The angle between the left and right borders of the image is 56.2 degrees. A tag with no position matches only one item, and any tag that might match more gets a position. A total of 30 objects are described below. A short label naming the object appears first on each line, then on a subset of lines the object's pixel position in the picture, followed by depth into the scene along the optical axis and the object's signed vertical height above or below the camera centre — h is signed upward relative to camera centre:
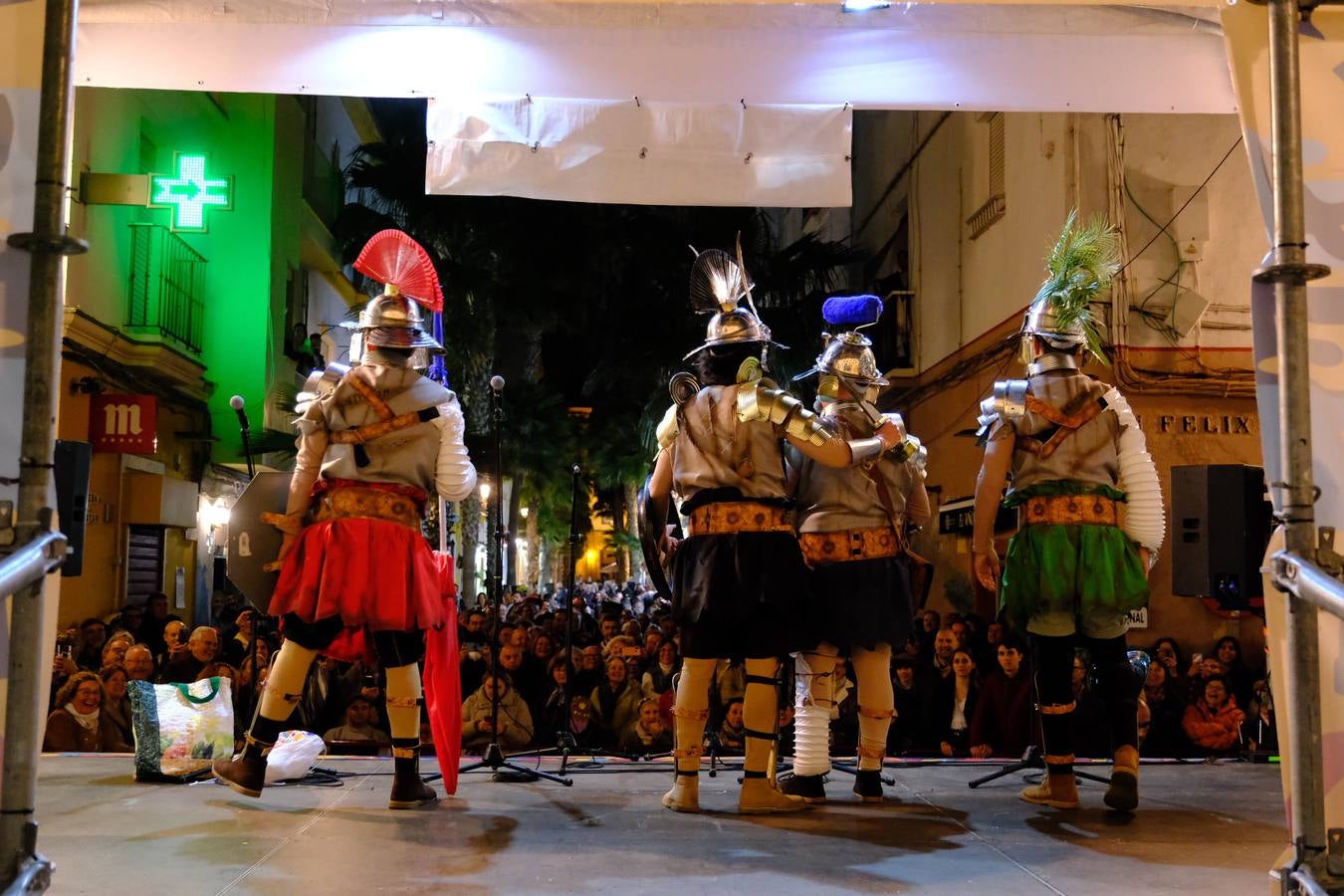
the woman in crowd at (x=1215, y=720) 7.82 -0.90
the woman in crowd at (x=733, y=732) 7.20 -0.93
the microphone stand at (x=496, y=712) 5.69 -0.66
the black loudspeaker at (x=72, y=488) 3.29 +0.21
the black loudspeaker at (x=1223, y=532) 4.69 +0.17
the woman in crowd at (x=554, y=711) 8.00 -0.90
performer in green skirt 5.02 +0.26
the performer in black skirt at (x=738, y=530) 4.89 +0.17
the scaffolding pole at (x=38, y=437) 2.57 +0.28
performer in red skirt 4.88 +0.20
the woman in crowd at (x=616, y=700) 7.90 -0.81
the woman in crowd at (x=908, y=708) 7.93 -0.85
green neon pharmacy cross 11.65 +3.50
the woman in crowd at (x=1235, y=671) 8.91 -0.68
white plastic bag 5.51 -0.82
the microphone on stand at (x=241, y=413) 5.43 +0.71
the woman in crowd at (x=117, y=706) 7.25 -0.79
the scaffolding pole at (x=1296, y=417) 2.73 +0.35
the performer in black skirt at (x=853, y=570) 5.20 +0.01
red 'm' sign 12.95 +1.50
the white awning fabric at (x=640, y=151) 4.78 +1.61
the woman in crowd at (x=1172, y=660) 8.44 -0.60
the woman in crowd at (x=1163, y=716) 7.86 -0.90
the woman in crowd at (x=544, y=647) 9.21 -0.56
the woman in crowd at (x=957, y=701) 7.94 -0.80
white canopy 4.23 +1.80
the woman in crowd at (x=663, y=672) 8.00 -0.64
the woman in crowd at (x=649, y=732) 7.62 -0.97
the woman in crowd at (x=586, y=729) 7.87 -0.99
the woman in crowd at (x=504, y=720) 7.64 -0.90
